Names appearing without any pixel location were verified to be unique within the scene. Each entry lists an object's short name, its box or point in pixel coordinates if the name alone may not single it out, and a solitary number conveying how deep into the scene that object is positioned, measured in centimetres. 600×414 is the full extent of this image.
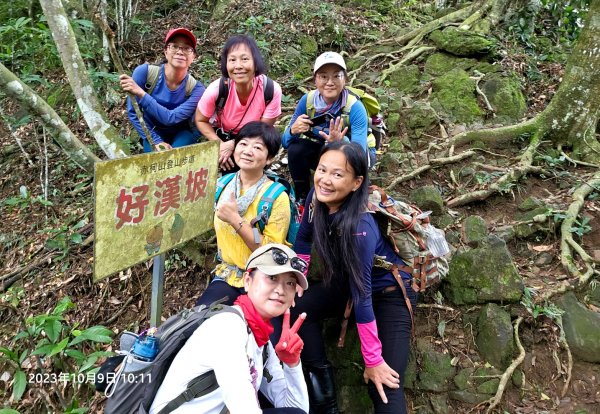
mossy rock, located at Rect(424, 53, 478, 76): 688
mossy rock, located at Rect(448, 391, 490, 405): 313
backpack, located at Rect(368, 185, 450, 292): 298
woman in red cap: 369
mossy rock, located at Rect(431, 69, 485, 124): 596
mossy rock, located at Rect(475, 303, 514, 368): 328
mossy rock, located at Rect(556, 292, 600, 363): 326
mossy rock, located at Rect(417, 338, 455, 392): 324
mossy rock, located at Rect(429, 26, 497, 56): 685
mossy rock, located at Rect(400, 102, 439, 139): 588
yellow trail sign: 204
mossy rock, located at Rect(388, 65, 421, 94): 675
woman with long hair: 269
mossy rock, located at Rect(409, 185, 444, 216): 421
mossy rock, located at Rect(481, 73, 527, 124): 586
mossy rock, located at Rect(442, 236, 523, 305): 347
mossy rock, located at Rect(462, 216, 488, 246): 386
